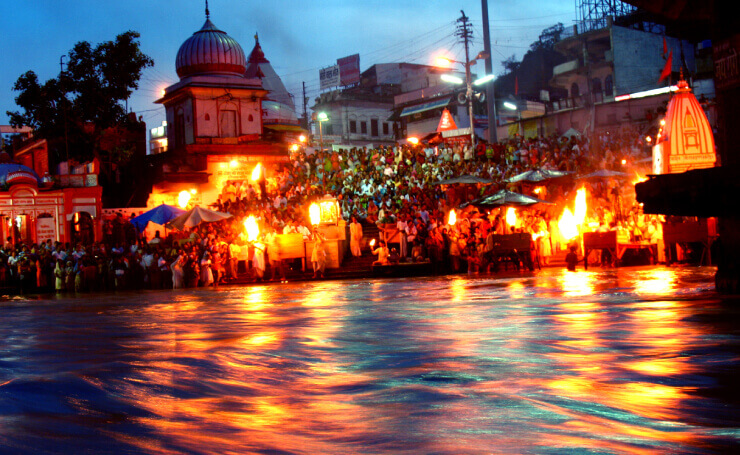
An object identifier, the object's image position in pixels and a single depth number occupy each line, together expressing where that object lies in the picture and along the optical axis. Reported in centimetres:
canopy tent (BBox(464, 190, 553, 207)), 2277
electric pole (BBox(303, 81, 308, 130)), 7231
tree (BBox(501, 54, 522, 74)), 6373
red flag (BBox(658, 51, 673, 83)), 2367
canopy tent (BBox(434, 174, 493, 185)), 2667
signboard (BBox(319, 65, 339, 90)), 6688
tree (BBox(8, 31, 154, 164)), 3488
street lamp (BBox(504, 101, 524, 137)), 4918
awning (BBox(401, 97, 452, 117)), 5358
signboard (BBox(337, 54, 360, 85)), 6600
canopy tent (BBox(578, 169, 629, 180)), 2419
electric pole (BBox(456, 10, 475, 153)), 3300
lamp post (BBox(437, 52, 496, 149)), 3302
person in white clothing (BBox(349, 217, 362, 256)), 2639
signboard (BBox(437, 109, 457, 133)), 3638
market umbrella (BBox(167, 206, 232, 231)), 2639
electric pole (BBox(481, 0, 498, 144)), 3712
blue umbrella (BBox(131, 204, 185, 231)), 2827
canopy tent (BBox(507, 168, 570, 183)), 2503
